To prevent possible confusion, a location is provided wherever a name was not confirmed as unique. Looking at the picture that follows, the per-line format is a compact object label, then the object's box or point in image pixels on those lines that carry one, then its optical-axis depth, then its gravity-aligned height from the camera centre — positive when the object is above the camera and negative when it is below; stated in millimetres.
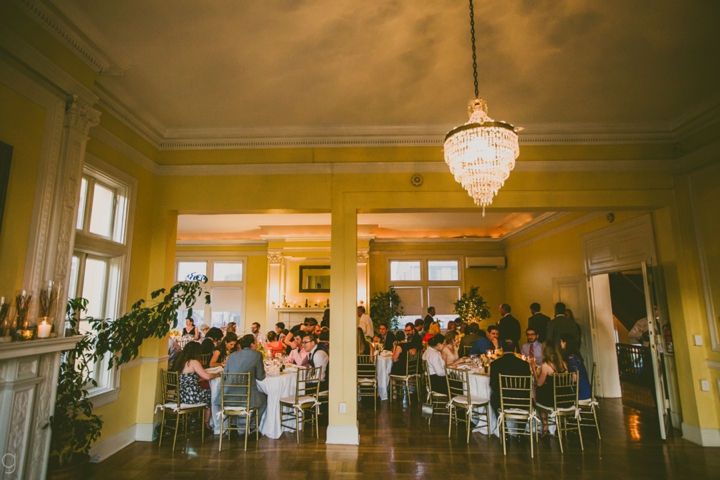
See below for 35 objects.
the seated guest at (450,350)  6795 -566
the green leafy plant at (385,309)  12272 +218
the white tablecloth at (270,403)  5570 -1172
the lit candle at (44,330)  3127 -93
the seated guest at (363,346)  7609 -556
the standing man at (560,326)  7473 -193
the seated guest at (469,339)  7961 -447
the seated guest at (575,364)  5438 -638
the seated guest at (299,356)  6688 -655
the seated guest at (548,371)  5230 -706
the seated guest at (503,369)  5199 -681
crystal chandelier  3244 +1304
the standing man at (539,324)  7672 -159
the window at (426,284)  13164 +1013
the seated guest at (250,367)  5434 -662
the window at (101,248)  4594 +795
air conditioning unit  12945 +1670
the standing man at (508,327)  8305 -234
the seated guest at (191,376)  5504 -789
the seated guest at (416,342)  7977 -502
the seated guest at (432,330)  9266 -327
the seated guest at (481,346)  6676 -504
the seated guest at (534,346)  6336 -472
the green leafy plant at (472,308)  12188 +229
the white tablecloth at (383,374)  7957 -1116
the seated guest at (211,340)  7105 -415
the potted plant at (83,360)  3518 -432
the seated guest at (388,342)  8859 -556
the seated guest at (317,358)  6477 -650
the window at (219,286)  12969 +968
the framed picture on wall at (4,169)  3014 +1088
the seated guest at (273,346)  8312 -598
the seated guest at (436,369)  6445 -834
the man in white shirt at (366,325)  10492 -224
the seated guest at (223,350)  6789 -563
